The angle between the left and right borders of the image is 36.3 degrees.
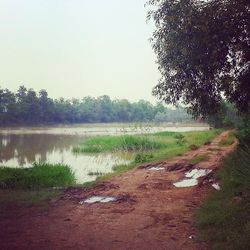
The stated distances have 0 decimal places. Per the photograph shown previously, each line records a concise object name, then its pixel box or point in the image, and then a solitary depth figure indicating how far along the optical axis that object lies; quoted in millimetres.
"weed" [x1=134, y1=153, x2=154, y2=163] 19416
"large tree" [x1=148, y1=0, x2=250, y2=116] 10367
